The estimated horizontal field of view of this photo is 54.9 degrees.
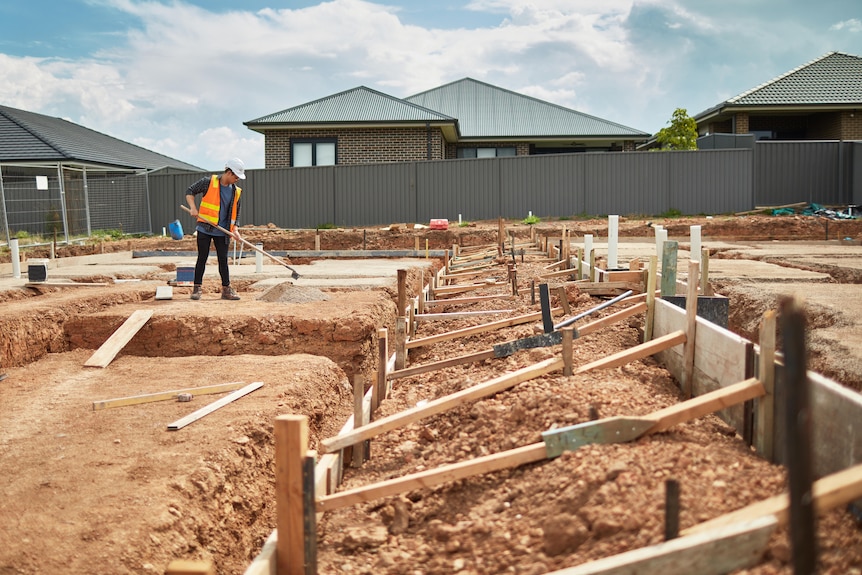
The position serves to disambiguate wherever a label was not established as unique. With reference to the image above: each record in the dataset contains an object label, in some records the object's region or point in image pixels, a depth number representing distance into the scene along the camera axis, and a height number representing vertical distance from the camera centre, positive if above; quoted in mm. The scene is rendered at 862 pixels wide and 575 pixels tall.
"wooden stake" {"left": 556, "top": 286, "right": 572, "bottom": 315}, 7617 -858
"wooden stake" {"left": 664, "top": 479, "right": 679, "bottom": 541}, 2646 -982
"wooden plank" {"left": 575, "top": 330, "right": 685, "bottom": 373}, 5223 -933
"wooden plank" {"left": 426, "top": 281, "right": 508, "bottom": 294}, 10617 -1011
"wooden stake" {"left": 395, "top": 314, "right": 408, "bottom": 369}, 6902 -1101
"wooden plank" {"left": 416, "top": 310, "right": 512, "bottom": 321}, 8335 -1088
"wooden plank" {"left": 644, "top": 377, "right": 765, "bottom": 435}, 3770 -920
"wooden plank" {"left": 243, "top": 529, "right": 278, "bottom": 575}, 3247 -1385
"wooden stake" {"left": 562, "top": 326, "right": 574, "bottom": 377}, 5160 -895
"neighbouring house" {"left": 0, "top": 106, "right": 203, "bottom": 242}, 20406 +913
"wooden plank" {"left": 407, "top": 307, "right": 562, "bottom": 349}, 7320 -1067
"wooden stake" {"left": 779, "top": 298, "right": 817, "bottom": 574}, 1711 -516
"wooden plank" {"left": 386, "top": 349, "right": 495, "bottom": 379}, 6191 -1148
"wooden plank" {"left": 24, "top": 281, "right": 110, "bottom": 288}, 11109 -886
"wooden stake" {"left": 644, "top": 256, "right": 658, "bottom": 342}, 6484 -796
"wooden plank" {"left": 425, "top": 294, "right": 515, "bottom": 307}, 9449 -1029
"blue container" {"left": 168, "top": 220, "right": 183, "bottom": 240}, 17427 -287
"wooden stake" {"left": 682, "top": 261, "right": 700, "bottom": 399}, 5234 -852
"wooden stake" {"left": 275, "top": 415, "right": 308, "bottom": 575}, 3342 -1134
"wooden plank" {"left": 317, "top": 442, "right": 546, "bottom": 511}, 3623 -1182
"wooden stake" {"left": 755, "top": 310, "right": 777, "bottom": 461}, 3877 -892
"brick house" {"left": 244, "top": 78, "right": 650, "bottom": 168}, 26672 +2664
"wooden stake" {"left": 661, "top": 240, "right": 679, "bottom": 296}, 6855 -526
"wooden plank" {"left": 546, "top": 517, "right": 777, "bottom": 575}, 2586 -1097
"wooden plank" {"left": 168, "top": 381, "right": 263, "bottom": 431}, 5973 -1470
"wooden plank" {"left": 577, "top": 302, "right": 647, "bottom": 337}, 6008 -848
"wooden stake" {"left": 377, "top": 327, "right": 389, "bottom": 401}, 5875 -1071
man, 10305 +45
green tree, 28875 +2514
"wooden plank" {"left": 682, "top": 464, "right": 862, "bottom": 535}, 2469 -889
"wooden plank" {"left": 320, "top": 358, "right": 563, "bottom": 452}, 4414 -1085
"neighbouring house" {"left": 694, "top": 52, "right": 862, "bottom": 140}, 27672 +3159
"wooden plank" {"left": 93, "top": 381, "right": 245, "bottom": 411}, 6539 -1452
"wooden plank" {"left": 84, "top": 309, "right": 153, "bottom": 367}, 8188 -1258
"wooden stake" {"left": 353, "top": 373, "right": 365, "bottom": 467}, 4852 -1184
